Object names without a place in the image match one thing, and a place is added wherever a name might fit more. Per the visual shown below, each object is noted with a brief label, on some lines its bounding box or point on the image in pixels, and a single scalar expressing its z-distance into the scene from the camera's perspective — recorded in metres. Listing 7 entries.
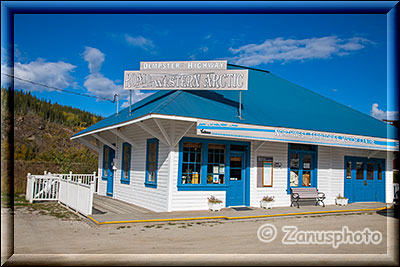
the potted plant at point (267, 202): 12.75
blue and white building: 11.40
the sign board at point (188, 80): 11.98
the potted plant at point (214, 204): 11.61
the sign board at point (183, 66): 12.14
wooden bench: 13.65
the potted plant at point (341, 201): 14.55
